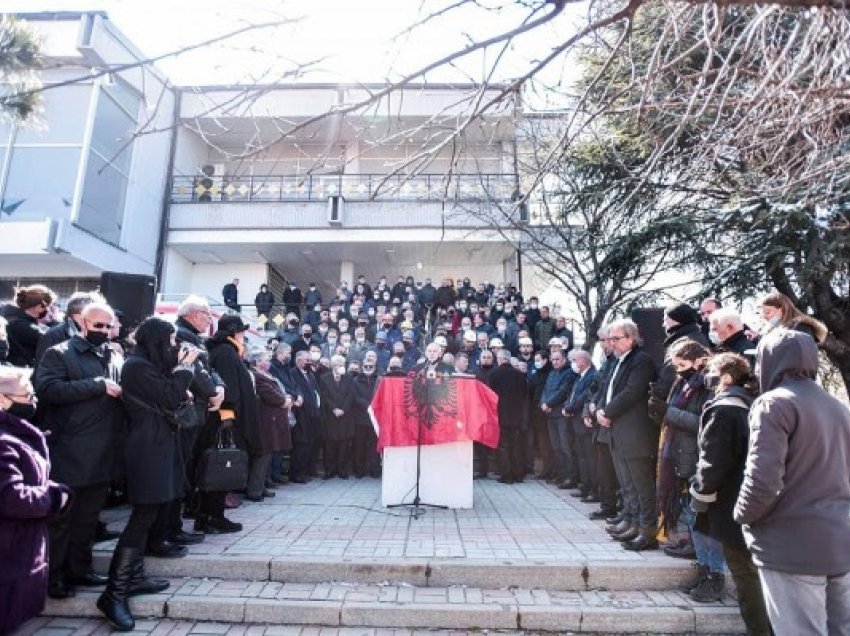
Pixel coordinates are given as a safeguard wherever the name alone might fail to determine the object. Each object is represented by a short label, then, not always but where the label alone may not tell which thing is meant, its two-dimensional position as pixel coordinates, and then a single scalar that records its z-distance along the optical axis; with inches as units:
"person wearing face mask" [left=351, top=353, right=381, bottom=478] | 338.0
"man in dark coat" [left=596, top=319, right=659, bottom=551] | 186.5
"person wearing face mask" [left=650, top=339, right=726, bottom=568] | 156.3
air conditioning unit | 767.1
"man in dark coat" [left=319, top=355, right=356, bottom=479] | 331.9
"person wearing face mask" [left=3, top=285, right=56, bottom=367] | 180.4
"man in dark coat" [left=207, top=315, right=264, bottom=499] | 213.5
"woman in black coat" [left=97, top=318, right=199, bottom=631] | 140.9
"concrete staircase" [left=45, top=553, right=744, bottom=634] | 144.0
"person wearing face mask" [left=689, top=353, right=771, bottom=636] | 125.1
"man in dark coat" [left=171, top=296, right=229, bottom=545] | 176.2
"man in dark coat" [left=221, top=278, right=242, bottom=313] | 727.7
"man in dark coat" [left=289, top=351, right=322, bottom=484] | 315.9
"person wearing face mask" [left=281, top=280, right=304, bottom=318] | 687.8
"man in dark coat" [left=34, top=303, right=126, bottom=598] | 140.7
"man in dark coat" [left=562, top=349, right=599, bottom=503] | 272.7
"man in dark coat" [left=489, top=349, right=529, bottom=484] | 325.1
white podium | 244.7
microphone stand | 231.0
